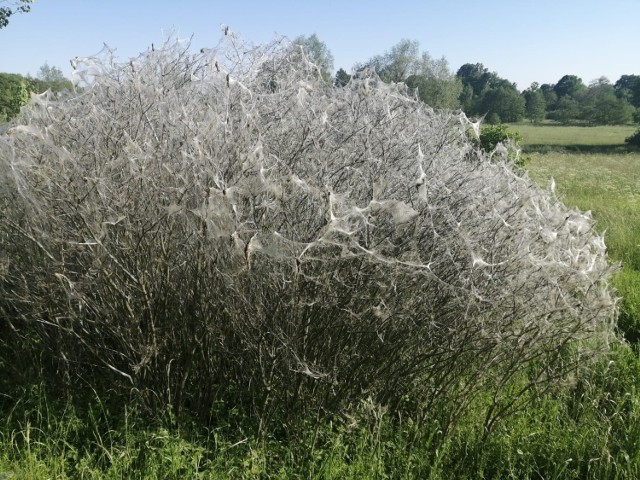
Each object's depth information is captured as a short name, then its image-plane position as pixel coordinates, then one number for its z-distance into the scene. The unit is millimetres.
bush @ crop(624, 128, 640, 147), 44156
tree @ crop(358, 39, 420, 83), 54844
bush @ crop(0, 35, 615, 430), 2891
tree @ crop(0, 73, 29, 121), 23656
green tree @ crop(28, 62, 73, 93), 57828
